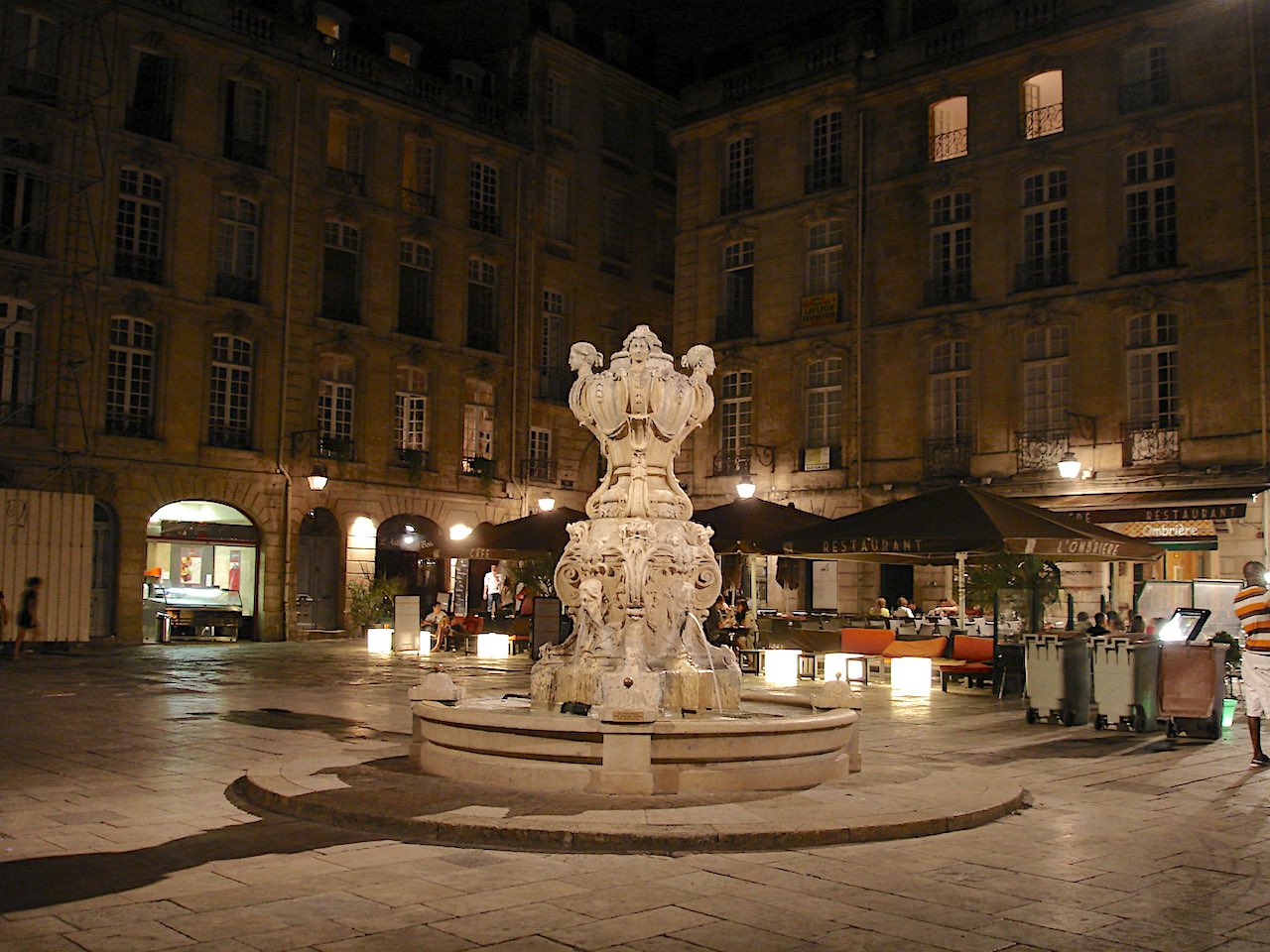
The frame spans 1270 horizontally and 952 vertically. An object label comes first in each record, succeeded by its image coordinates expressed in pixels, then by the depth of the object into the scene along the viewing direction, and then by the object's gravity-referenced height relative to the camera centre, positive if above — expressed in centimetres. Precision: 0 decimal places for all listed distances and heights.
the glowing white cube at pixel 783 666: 1769 -118
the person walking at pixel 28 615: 2147 -69
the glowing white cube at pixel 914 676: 1653 -122
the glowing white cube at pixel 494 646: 2245 -118
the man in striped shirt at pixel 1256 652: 1009 -52
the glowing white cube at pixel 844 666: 1709 -114
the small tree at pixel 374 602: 2658 -51
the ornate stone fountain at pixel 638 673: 801 -71
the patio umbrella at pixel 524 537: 2153 +74
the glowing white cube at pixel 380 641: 2408 -120
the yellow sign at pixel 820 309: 2978 +653
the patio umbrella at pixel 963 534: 1544 +66
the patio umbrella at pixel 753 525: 1900 +90
